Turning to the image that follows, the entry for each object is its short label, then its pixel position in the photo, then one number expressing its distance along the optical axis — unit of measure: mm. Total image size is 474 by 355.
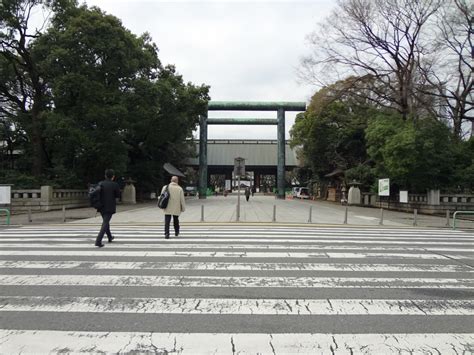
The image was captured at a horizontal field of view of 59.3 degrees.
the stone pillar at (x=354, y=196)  37094
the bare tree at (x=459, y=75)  28531
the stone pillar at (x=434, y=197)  25875
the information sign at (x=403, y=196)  24391
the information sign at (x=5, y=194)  18922
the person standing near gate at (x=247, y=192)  39997
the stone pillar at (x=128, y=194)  35500
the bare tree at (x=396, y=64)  29656
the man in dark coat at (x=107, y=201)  9992
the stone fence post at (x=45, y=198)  24844
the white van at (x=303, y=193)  60822
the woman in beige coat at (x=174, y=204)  11359
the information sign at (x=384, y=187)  25055
